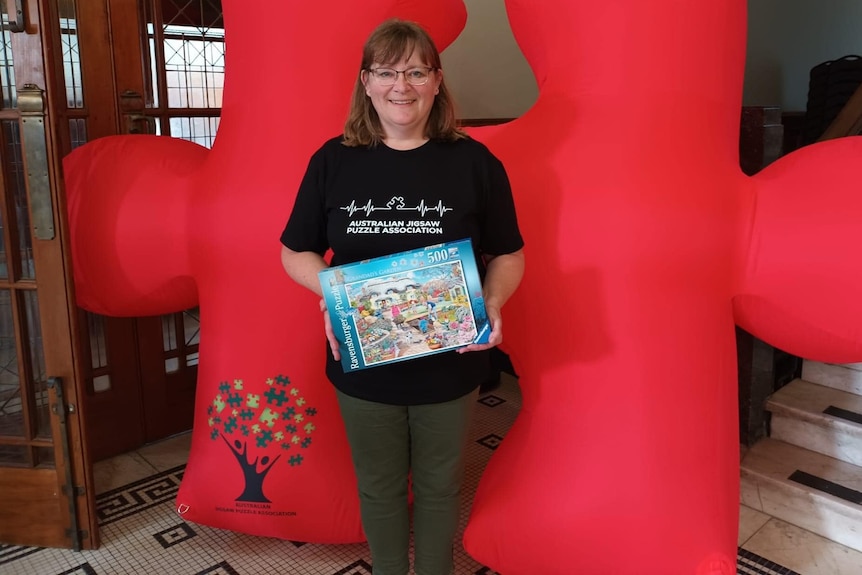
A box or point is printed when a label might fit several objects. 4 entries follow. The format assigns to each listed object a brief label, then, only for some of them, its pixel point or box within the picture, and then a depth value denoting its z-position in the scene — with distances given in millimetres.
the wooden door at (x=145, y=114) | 1999
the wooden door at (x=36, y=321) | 1493
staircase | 1733
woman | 1161
